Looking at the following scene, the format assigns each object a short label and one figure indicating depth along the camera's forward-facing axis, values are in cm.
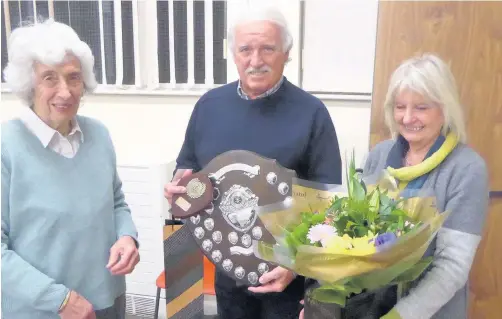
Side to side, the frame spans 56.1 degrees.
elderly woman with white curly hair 101
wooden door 131
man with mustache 107
